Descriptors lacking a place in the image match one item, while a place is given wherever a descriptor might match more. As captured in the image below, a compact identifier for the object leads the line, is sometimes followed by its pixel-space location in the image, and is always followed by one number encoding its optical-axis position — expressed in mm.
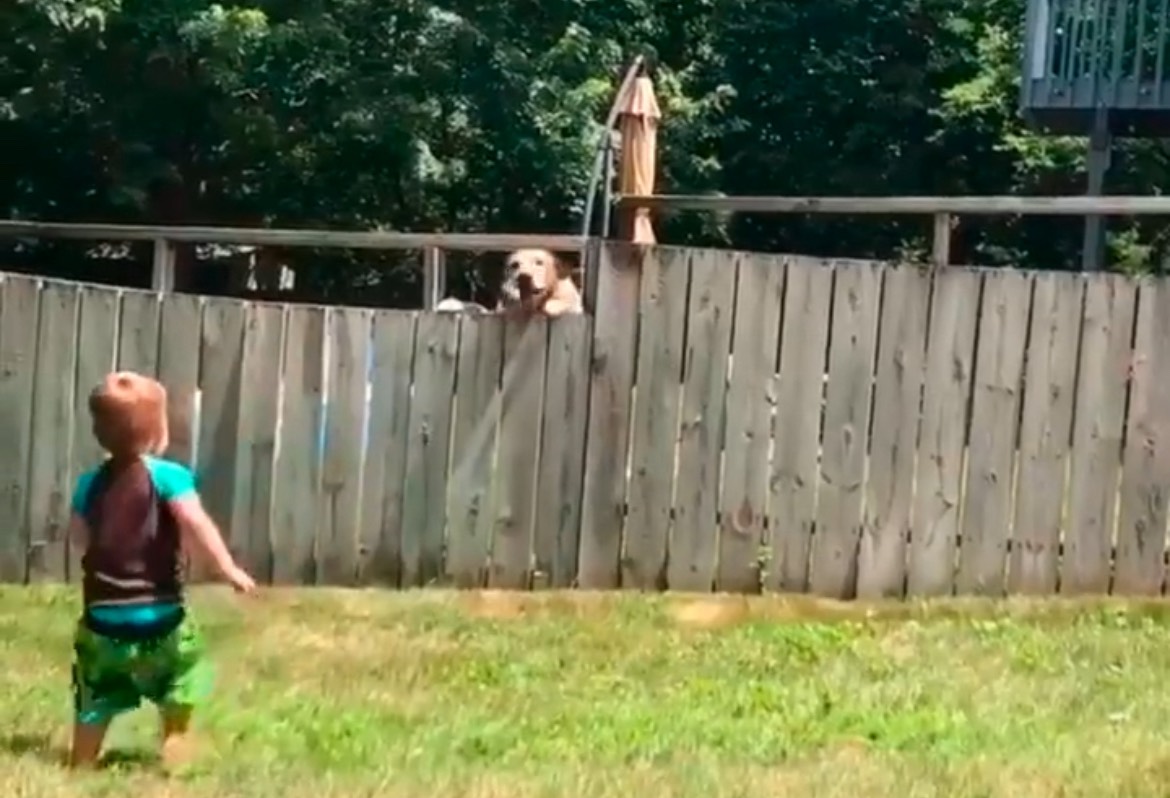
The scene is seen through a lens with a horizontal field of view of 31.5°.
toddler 5633
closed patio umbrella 8586
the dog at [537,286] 8719
